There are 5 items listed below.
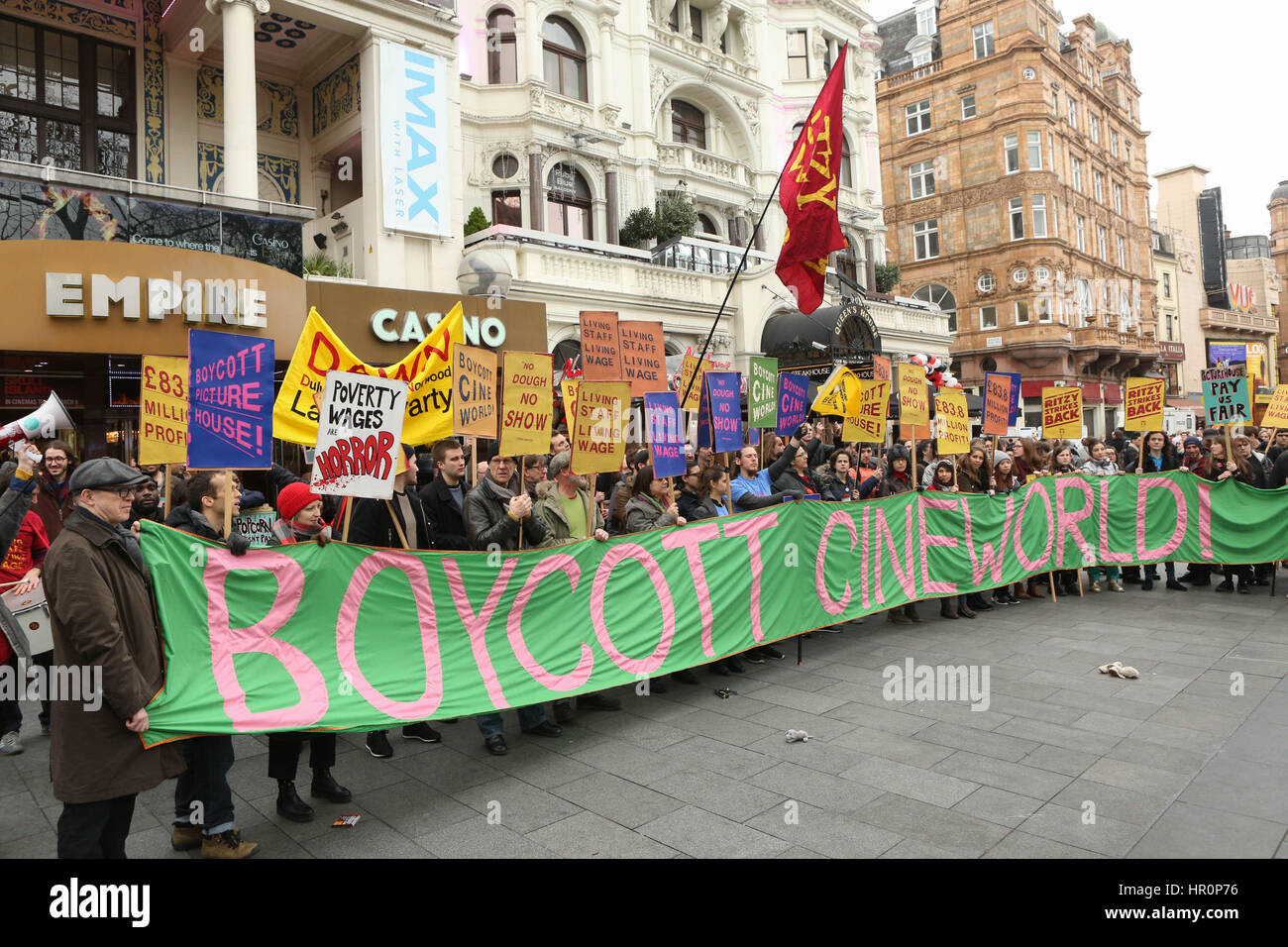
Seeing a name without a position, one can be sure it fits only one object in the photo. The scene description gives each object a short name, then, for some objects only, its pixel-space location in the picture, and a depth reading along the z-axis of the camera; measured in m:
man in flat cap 3.45
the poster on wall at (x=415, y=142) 16.20
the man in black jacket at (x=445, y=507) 6.25
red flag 9.52
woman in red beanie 4.62
